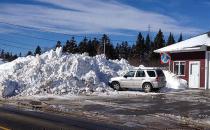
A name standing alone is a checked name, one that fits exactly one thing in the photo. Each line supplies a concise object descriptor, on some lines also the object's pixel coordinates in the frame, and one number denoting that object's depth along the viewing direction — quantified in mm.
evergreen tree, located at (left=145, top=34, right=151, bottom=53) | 127188
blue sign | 33688
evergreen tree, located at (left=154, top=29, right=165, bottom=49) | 121062
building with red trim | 31922
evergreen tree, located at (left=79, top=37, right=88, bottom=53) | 115594
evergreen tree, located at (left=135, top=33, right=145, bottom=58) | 122812
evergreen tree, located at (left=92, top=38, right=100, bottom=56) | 116462
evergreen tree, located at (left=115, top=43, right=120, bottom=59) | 129688
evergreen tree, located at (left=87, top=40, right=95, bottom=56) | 116881
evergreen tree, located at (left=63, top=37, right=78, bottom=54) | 109500
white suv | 28359
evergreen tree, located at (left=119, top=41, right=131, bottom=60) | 132600
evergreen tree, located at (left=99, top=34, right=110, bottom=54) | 103538
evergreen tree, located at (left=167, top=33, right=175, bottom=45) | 129000
